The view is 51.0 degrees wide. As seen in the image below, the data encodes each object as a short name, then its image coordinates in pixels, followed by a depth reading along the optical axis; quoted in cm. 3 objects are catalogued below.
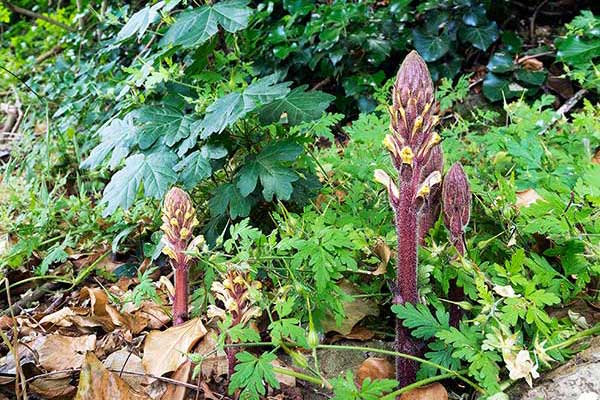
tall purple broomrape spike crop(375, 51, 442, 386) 45
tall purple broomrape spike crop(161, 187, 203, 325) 56
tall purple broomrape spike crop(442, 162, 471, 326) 50
